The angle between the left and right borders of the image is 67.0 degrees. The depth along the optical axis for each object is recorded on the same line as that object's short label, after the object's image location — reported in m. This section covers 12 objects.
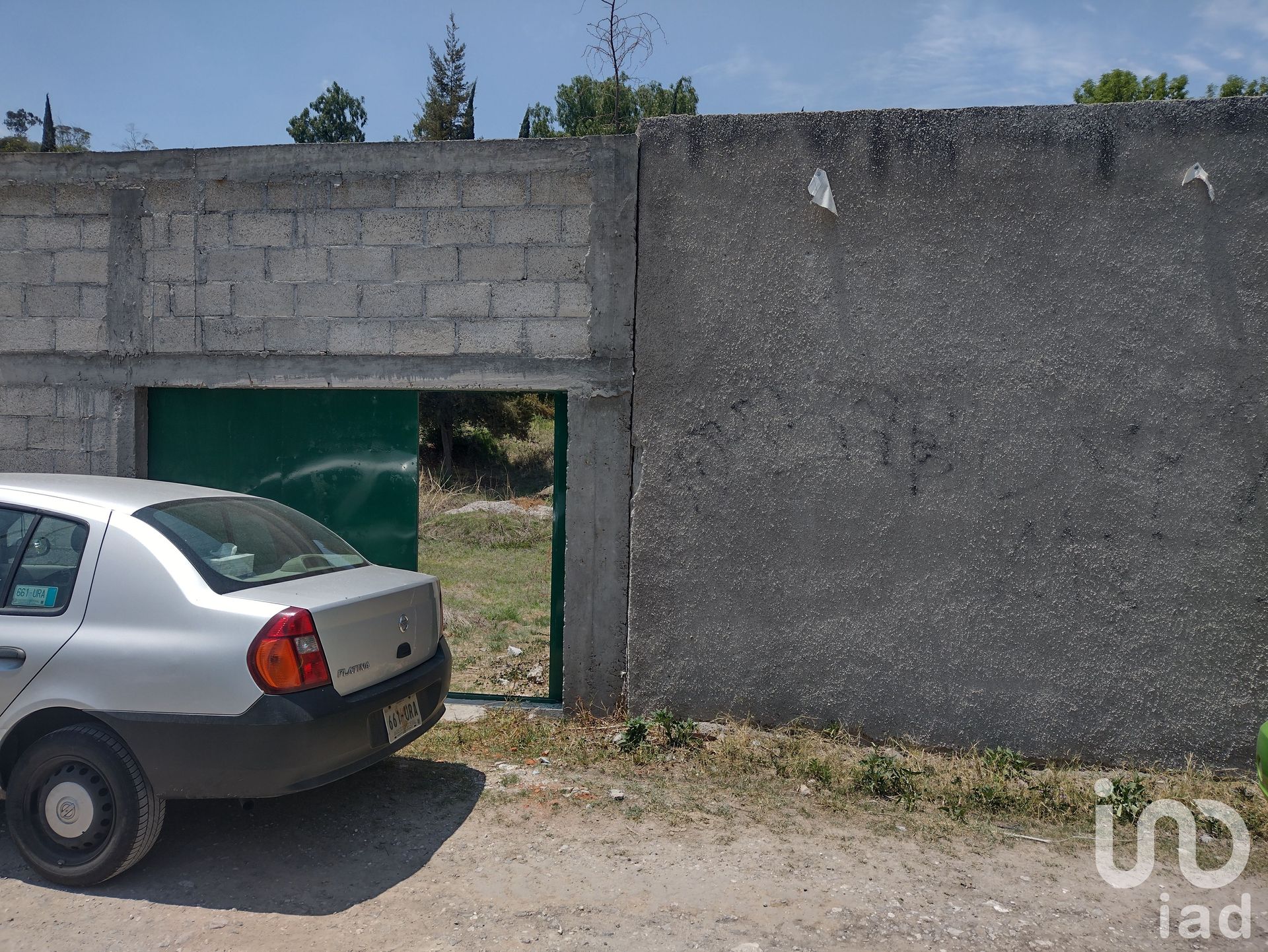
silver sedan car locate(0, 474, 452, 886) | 3.55
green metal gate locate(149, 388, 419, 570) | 6.15
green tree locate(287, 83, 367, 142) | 43.75
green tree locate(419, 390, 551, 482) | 22.25
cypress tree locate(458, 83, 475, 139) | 35.94
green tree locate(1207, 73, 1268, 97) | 25.22
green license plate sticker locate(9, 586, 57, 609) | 3.74
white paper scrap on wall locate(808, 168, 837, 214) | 5.42
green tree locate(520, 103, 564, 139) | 37.86
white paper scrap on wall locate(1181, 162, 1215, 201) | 5.14
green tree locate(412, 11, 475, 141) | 37.06
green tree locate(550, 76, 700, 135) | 24.16
